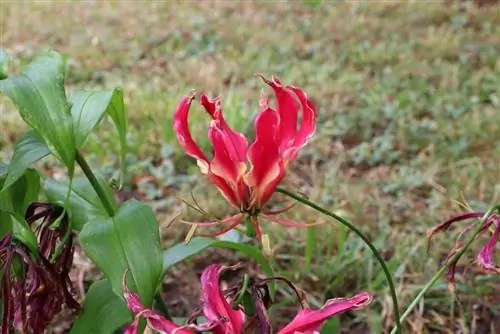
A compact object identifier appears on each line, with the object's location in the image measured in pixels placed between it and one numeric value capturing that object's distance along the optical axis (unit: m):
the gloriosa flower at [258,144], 0.74
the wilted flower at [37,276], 0.74
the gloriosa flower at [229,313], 0.66
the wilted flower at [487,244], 0.77
